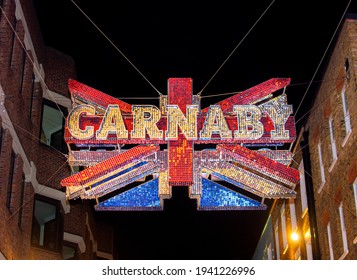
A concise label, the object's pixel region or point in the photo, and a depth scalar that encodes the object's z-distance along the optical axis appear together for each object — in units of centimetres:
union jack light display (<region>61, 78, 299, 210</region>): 1773
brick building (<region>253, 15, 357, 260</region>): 2198
